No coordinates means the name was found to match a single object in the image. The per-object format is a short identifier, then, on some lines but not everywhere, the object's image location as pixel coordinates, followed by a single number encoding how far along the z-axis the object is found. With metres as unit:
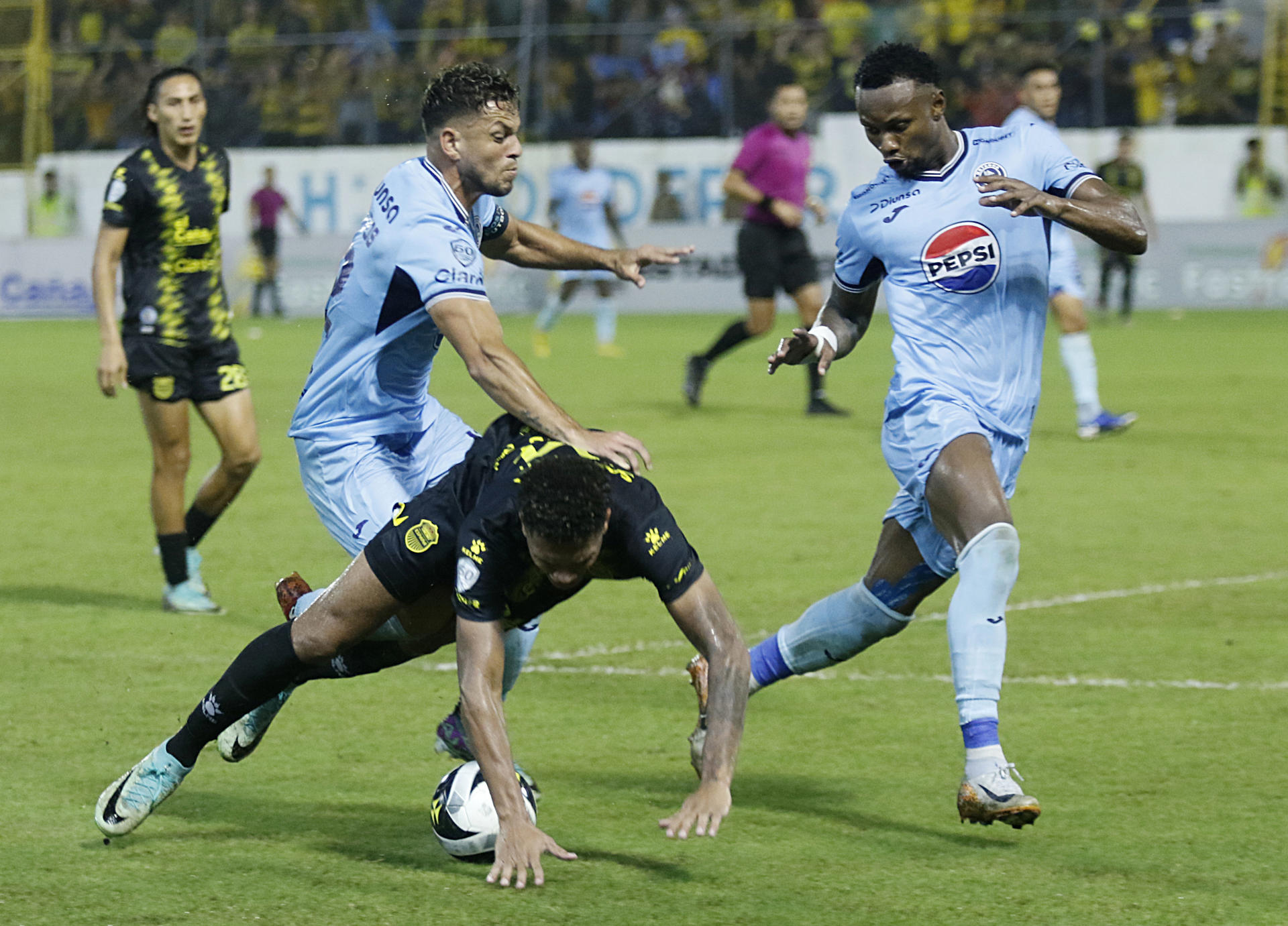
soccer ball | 9.12
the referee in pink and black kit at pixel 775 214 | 28.44
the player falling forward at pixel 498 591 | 8.17
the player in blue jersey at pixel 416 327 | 9.90
